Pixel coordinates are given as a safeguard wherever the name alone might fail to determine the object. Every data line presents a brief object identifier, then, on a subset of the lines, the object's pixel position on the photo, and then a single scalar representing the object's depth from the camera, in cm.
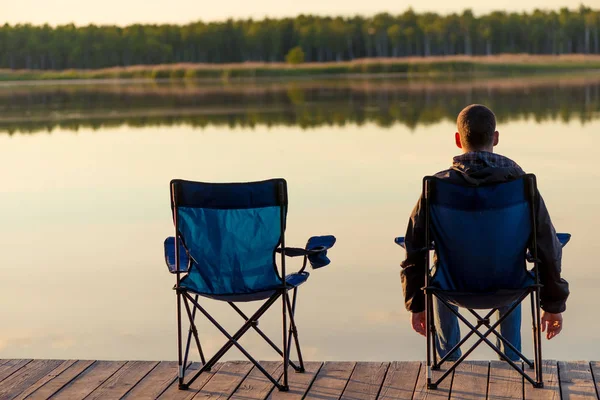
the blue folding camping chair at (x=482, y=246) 510
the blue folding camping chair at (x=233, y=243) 538
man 517
